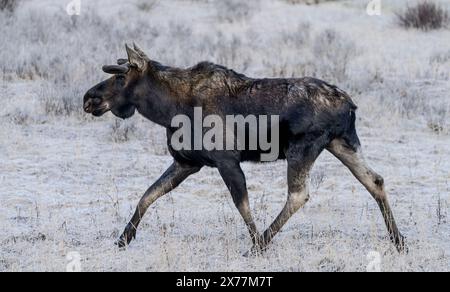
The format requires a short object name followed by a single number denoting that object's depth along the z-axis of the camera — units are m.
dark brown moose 14.71
